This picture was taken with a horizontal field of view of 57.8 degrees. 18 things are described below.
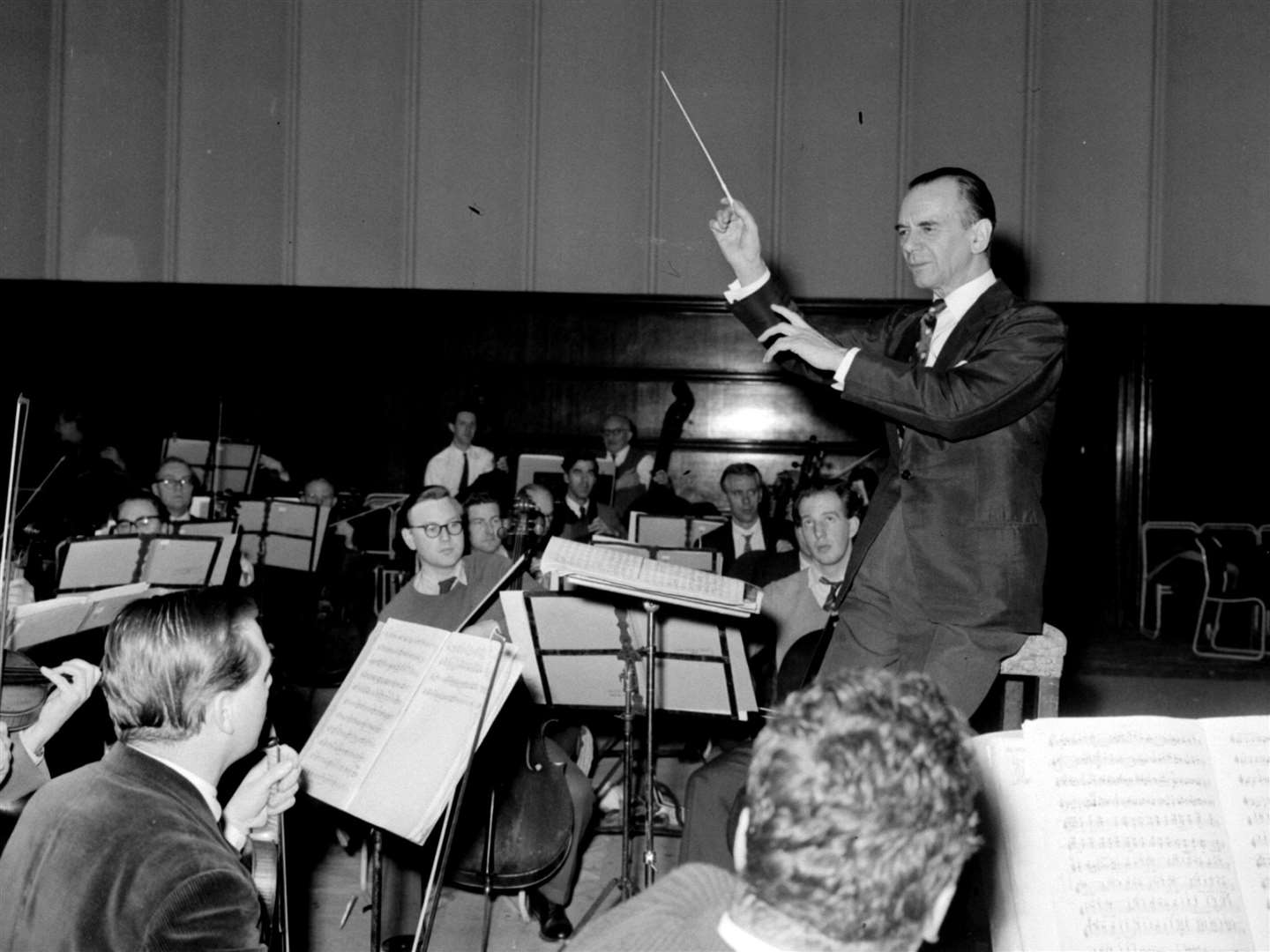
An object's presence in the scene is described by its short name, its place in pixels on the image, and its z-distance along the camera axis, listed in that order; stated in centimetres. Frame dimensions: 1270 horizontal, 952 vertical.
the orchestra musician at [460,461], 1023
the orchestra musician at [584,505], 772
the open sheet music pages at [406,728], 250
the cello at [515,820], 344
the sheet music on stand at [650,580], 276
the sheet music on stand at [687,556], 501
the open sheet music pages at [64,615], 327
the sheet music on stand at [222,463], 1010
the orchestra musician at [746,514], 716
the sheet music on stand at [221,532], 536
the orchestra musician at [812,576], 443
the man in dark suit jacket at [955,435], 236
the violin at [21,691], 289
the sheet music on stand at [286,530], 715
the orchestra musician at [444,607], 373
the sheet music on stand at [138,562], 494
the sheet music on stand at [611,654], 338
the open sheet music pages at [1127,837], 167
